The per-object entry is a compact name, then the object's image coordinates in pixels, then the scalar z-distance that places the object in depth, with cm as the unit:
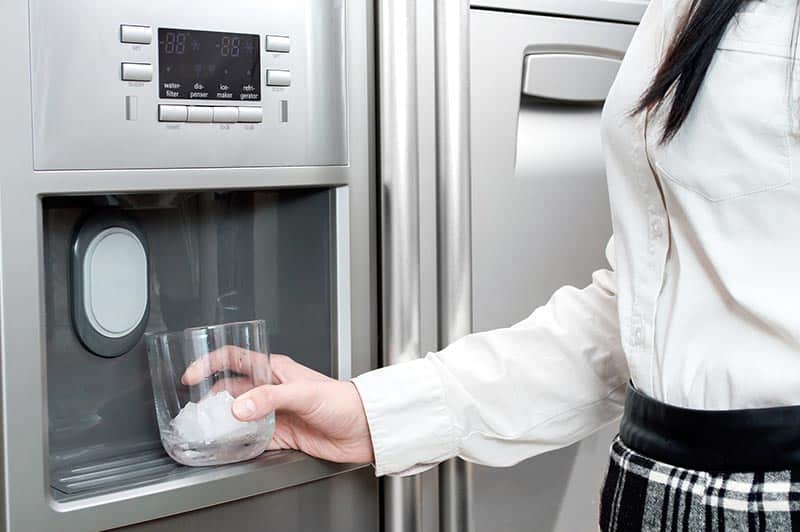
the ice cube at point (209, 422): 87
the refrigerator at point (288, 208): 77
